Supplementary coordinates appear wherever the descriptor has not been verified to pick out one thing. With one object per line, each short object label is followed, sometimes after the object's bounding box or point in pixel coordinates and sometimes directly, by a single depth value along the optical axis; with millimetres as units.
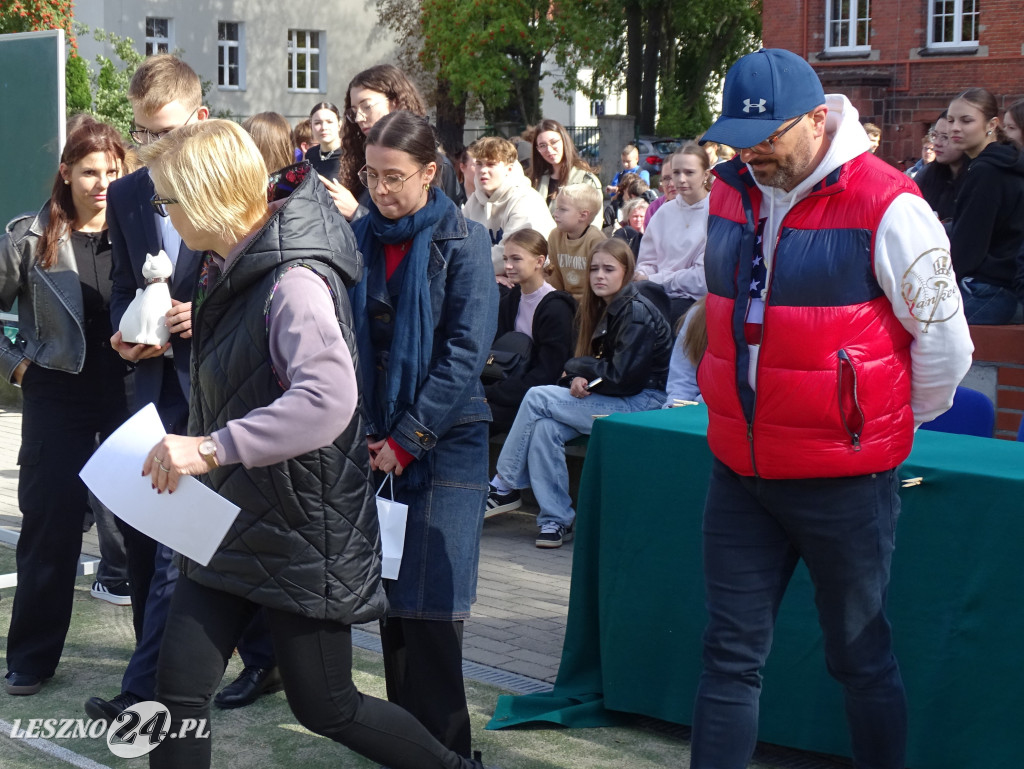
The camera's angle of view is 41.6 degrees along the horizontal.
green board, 6609
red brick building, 27234
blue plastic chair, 4387
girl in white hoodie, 7859
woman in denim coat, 3570
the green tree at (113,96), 23078
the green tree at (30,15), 23922
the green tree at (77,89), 23281
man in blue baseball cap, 2967
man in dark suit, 4168
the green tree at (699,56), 34000
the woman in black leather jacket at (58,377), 4574
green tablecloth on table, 3506
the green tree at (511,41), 33156
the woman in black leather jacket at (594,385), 6742
